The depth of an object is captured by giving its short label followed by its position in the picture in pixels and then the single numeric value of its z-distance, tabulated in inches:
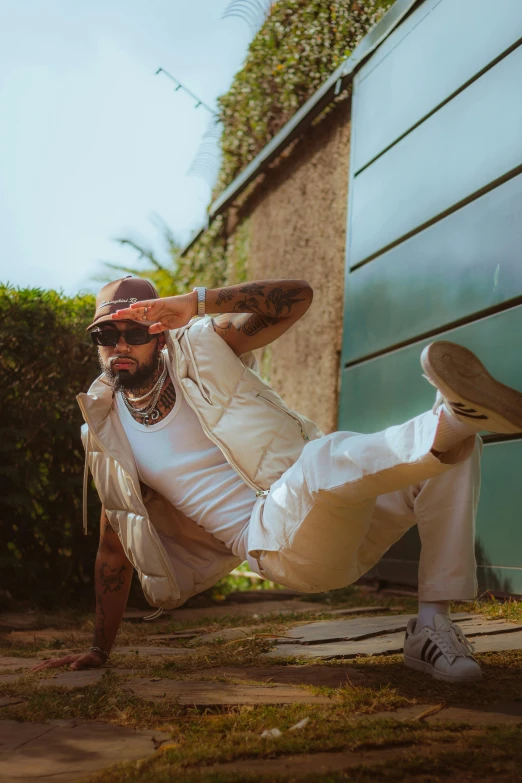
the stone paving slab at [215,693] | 87.3
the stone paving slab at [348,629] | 131.9
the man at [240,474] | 91.4
